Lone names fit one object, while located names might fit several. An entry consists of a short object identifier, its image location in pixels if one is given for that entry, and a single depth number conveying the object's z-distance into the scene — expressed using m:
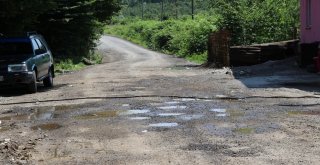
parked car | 15.02
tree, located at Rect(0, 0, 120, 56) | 33.25
